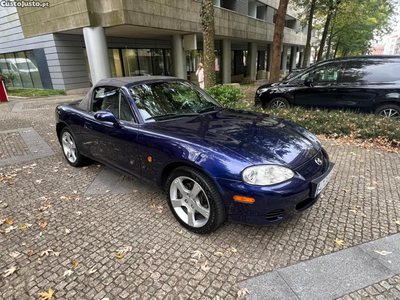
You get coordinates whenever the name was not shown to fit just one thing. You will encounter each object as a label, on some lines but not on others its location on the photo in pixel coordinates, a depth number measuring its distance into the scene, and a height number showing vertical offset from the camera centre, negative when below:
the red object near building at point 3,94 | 12.77 -1.49
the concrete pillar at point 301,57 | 45.49 -0.62
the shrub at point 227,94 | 7.09 -1.03
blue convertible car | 2.24 -0.92
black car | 6.19 -0.84
